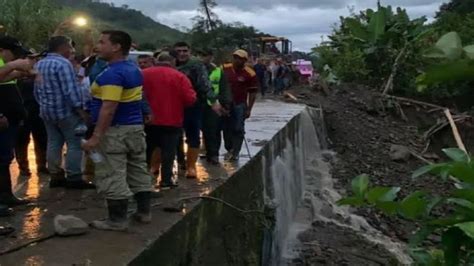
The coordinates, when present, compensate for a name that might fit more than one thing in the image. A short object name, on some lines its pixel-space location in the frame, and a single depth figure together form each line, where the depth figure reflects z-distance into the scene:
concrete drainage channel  6.28
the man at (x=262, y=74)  26.77
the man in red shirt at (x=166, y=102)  7.41
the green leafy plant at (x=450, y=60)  1.99
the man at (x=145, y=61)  8.66
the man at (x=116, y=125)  5.49
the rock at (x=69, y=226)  5.39
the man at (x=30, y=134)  8.28
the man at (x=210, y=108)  9.19
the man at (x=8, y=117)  6.25
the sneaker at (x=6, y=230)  5.43
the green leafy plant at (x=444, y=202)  2.17
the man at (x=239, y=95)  9.73
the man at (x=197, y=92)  8.52
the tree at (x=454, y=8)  51.08
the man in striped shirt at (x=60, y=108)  7.00
